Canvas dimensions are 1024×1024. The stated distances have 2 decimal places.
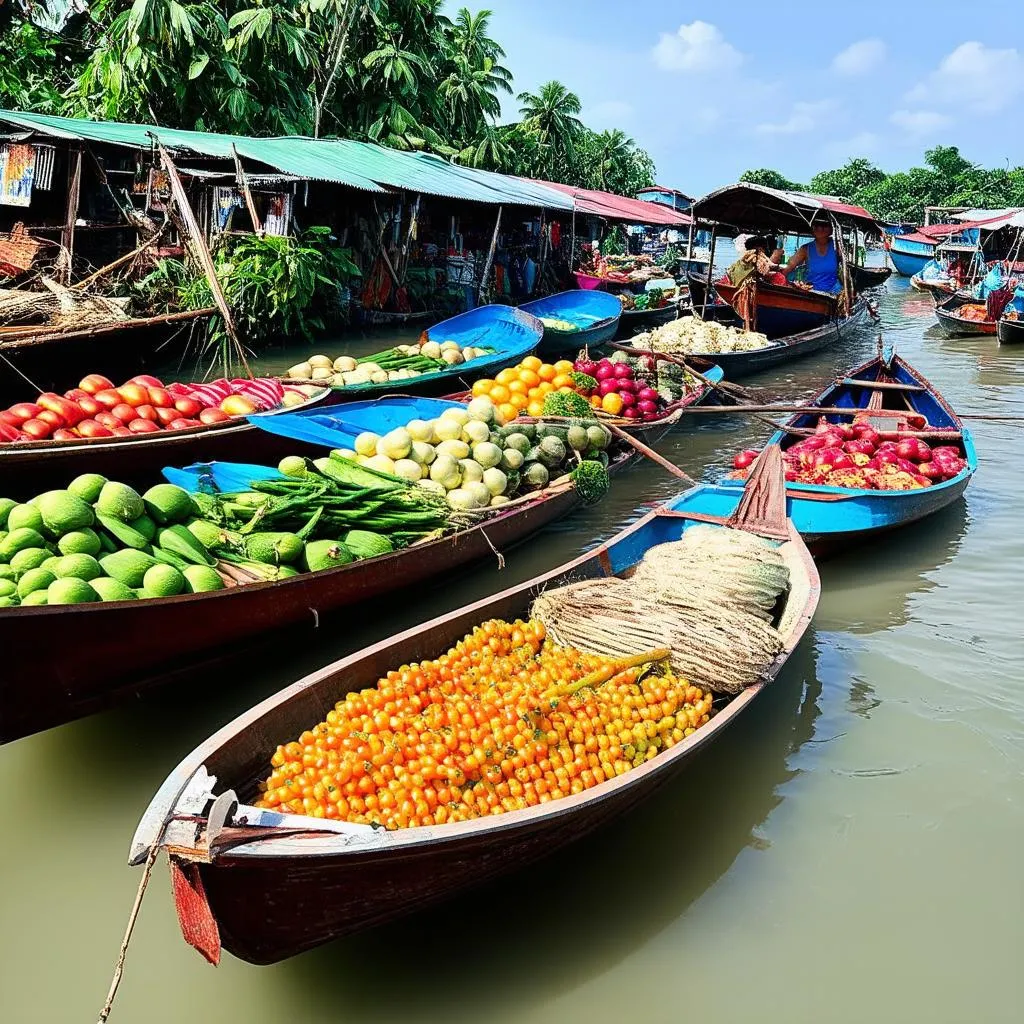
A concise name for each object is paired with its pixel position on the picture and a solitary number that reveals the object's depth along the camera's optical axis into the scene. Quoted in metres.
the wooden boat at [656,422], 7.98
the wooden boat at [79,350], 8.52
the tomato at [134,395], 6.43
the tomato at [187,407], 6.66
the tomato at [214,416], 6.57
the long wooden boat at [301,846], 2.27
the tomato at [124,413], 6.23
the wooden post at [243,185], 10.87
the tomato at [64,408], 6.03
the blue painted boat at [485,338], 9.30
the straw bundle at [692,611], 3.68
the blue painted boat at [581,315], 13.06
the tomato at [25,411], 5.90
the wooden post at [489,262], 17.16
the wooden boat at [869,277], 25.91
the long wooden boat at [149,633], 3.25
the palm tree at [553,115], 34.19
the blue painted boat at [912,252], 39.00
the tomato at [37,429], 5.76
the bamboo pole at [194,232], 8.66
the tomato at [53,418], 5.90
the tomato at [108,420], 6.08
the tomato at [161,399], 6.59
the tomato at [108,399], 6.33
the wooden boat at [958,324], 19.23
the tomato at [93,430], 5.99
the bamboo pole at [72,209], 11.73
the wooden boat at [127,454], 5.43
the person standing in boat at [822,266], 17.48
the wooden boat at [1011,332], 17.67
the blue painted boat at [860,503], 5.97
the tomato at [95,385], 6.61
